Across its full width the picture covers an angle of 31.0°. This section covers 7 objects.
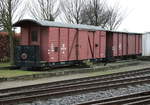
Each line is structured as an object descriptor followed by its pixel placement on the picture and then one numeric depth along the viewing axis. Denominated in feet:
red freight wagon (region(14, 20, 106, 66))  58.54
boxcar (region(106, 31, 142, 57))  81.68
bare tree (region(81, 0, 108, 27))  127.65
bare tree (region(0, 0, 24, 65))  72.13
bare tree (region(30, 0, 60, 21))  109.81
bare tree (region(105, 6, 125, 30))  143.93
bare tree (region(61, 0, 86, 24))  129.18
